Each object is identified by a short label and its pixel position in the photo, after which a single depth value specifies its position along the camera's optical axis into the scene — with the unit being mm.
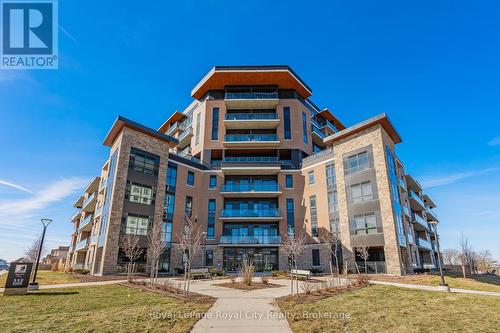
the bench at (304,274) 21773
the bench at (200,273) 23431
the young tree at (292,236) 32412
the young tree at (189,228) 32062
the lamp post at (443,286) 15022
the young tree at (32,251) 58325
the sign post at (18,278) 13188
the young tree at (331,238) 29678
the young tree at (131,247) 24777
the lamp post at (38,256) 14789
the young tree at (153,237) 24250
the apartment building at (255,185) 27359
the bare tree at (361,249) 25862
